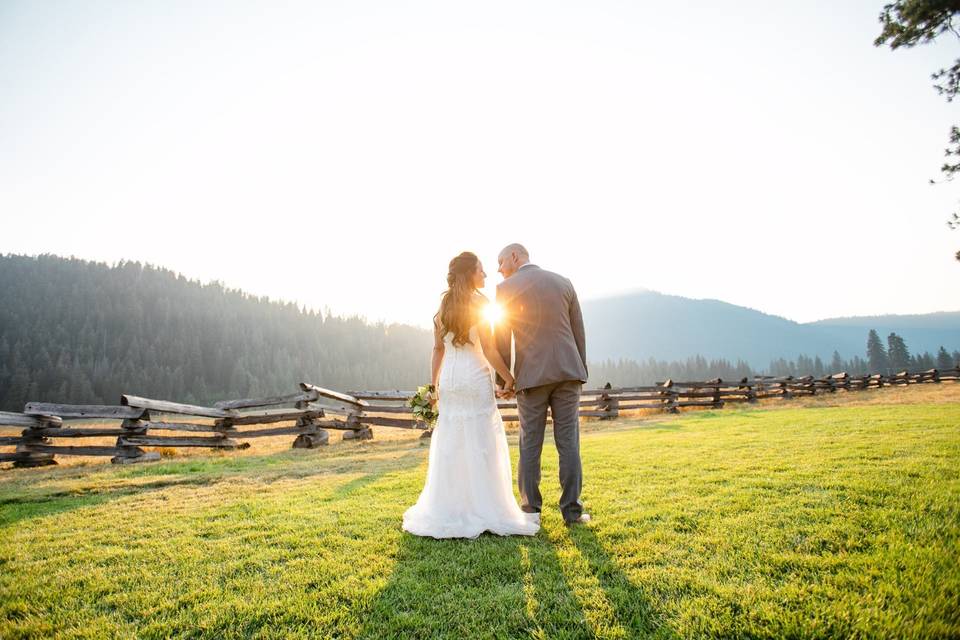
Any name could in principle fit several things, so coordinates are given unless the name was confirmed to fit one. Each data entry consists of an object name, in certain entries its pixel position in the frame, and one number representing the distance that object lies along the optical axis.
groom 4.55
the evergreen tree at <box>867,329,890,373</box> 89.25
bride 4.33
